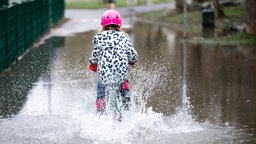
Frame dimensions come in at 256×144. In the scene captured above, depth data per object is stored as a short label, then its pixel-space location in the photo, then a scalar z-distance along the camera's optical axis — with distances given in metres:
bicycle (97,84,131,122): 12.62
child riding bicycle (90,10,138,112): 12.41
